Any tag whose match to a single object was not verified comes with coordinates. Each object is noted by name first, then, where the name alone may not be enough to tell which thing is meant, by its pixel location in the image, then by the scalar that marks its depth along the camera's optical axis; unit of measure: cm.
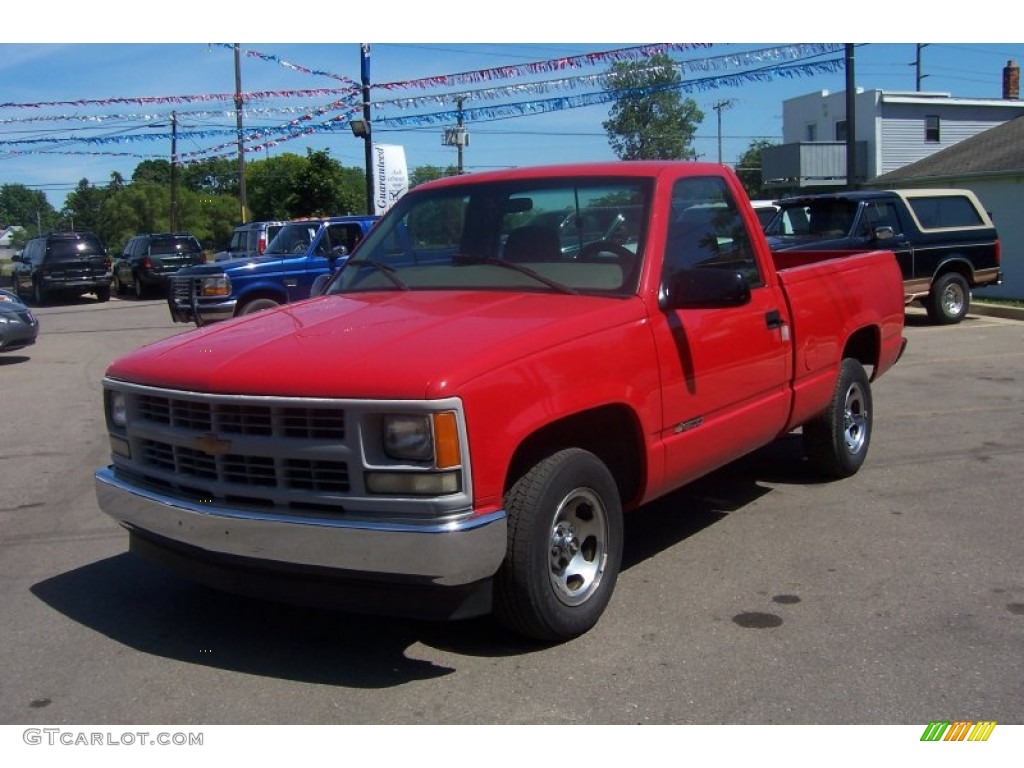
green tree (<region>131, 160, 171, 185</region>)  9781
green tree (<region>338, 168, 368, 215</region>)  3972
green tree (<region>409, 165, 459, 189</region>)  4038
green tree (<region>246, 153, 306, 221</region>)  3707
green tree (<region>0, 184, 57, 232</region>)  12494
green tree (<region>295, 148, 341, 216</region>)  3534
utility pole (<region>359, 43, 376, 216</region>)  2147
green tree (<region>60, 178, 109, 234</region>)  8569
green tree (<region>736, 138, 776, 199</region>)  5975
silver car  1400
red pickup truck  364
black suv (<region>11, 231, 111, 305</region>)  2745
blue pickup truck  1450
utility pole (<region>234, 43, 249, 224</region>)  2366
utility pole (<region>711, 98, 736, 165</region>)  5159
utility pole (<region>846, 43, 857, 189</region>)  1928
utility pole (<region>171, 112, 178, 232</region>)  4031
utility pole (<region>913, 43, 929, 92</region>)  5588
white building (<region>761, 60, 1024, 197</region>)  3397
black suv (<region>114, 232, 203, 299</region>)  2825
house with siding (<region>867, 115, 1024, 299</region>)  2141
